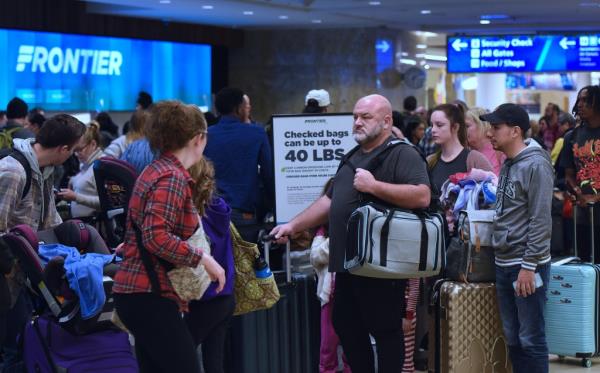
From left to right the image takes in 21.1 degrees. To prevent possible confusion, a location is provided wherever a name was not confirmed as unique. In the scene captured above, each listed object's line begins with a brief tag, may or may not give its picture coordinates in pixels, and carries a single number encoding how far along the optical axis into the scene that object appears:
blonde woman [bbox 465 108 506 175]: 11.34
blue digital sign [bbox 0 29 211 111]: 24.63
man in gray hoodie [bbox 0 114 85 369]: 8.16
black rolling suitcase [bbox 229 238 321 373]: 8.75
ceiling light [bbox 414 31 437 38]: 33.82
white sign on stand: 10.09
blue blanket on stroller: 7.63
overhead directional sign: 27.21
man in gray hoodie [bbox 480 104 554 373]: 8.46
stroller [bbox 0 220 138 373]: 7.74
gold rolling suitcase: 9.36
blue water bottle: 7.91
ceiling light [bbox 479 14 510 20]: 27.70
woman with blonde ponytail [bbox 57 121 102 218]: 13.19
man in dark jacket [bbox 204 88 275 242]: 10.35
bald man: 7.81
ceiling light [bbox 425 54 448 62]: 44.71
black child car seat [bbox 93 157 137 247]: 11.74
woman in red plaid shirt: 6.21
